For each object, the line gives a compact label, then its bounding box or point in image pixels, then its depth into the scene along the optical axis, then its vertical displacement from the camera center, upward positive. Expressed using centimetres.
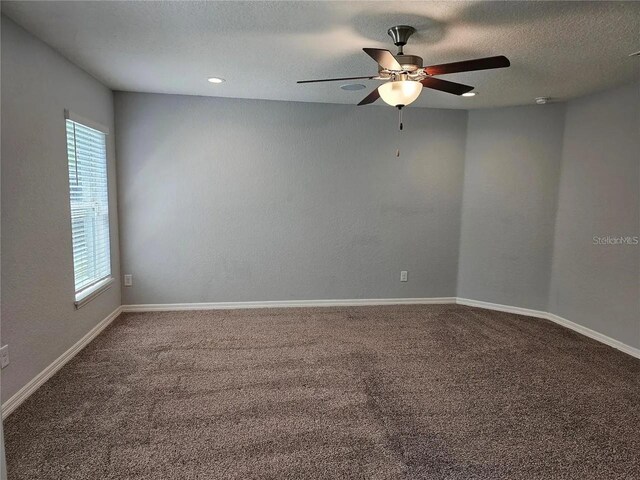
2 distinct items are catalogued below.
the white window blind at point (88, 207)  306 -11
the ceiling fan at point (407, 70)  206 +77
